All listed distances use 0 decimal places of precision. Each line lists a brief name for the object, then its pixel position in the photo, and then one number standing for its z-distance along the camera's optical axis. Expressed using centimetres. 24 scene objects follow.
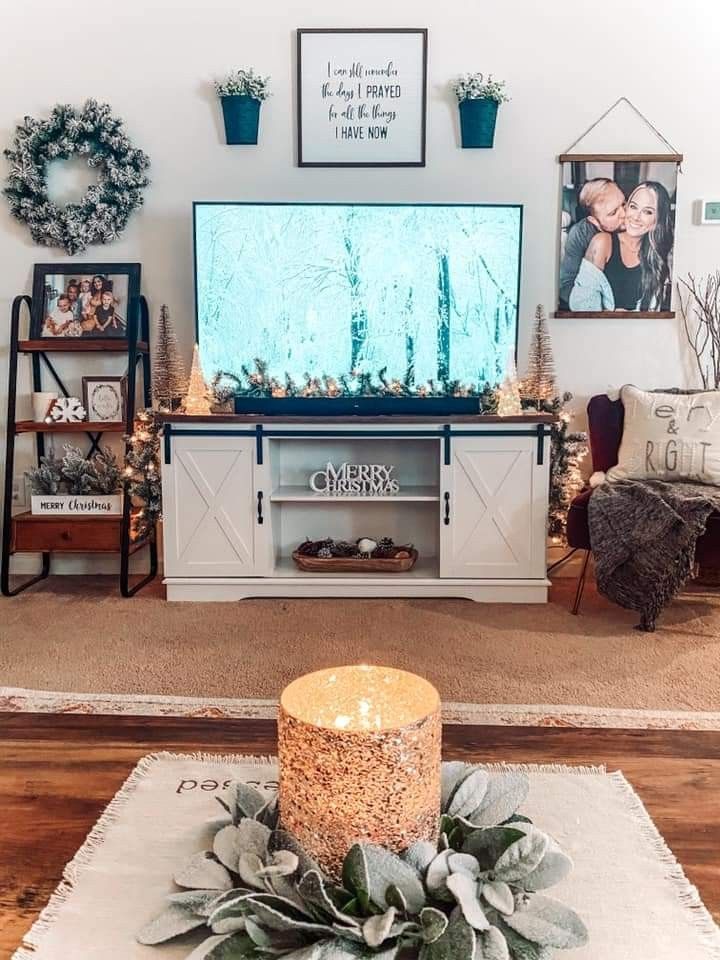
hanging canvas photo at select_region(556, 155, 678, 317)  385
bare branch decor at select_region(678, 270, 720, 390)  389
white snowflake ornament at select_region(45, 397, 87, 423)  388
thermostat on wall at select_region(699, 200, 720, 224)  386
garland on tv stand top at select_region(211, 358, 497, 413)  381
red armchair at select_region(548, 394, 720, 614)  372
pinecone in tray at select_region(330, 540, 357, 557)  379
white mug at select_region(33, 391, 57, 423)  384
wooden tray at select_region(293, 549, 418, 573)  365
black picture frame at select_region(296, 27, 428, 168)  380
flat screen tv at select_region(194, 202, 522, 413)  380
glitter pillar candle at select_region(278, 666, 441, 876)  66
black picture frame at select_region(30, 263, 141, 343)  392
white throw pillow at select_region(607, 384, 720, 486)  345
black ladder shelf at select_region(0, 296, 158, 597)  369
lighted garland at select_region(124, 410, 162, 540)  369
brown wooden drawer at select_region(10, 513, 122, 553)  373
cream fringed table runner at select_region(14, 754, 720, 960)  65
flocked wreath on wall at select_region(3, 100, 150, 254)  384
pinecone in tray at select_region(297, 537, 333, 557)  378
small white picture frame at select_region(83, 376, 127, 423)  394
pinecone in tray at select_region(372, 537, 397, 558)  377
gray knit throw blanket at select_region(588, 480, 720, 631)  309
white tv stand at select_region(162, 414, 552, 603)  355
